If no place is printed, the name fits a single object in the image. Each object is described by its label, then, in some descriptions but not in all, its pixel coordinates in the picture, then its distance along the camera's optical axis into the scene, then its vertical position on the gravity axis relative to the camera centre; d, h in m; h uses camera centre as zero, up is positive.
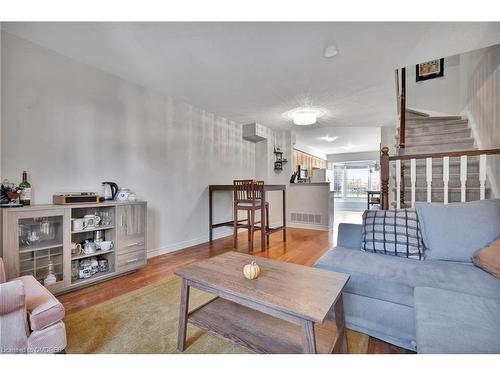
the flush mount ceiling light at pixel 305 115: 3.63 +1.12
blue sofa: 0.85 -0.54
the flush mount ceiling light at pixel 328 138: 6.58 +1.40
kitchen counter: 4.94 +0.05
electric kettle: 2.51 -0.04
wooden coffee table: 0.97 -0.53
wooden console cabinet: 1.70 -0.47
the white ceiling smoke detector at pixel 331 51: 2.04 +1.22
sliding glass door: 9.07 +0.31
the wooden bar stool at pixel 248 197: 3.32 -0.16
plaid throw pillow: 1.70 -0.36
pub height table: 3.30 -0.40
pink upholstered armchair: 1.01 -0.63
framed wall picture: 4.38 +2.25
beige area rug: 1.31 -0.91
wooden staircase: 2.93 +0.60
